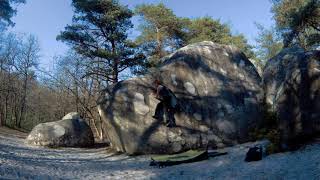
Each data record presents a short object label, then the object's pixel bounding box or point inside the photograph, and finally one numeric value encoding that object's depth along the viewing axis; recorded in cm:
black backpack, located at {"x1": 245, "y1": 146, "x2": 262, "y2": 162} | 544
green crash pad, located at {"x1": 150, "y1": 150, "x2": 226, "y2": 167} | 620
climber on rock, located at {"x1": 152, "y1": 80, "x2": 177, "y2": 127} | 818
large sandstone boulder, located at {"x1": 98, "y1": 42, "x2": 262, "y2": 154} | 808
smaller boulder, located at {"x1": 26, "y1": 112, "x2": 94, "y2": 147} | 1159
